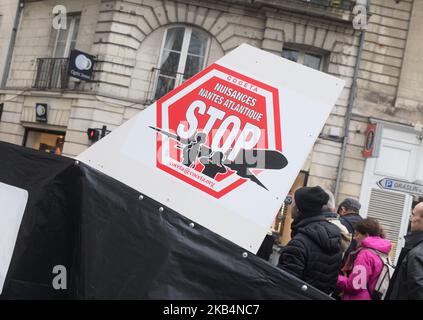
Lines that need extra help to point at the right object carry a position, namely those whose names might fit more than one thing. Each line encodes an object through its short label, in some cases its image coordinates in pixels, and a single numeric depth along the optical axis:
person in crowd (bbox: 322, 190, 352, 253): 3.68
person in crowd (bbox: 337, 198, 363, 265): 5.14
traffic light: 14.69
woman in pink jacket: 3.84
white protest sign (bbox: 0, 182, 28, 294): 2.26
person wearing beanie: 3.22
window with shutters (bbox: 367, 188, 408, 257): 15.59
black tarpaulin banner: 1.96
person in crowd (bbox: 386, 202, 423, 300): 2.83
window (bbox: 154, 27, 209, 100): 15.70
